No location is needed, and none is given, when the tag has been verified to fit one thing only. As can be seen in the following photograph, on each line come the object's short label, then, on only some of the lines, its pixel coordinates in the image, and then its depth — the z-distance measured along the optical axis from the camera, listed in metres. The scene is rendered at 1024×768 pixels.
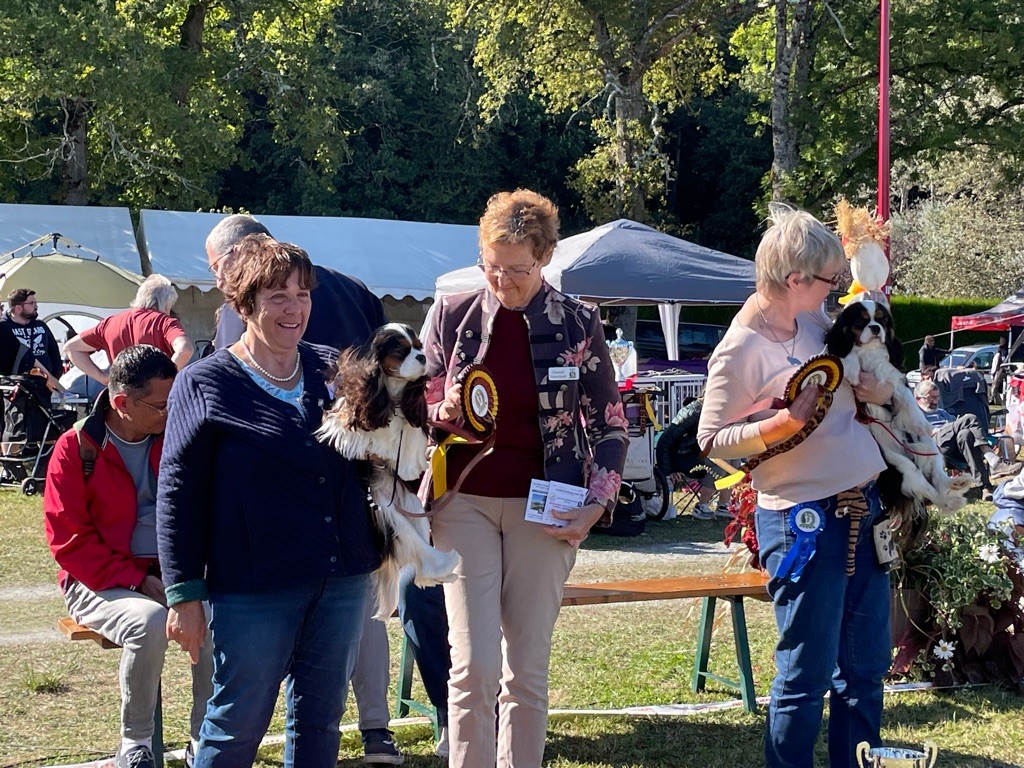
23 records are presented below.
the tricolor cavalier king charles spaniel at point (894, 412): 3.66
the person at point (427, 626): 4.11
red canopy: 24.34
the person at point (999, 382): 23.38
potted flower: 5.33
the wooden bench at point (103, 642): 4.00
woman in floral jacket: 3.46
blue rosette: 3.50
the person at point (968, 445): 12.08
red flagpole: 15.58
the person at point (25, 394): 11.33
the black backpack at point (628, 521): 9.84
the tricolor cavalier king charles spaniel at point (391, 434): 2.92
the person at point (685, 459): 7.63
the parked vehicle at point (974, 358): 25.92
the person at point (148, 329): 7.00
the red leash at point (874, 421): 3.77
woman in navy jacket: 2.87
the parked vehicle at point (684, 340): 22.58
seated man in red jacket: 3.89
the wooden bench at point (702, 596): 4.95
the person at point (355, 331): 4.04
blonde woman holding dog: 3.51
